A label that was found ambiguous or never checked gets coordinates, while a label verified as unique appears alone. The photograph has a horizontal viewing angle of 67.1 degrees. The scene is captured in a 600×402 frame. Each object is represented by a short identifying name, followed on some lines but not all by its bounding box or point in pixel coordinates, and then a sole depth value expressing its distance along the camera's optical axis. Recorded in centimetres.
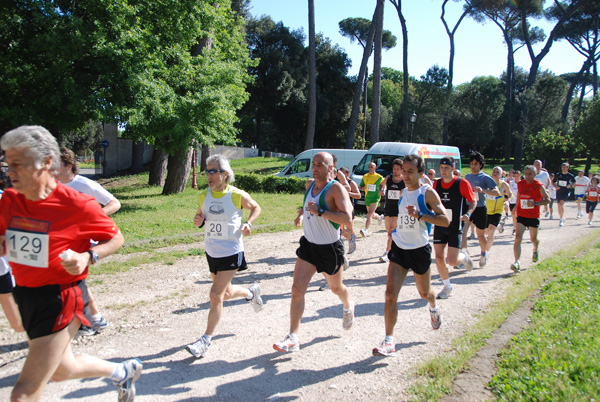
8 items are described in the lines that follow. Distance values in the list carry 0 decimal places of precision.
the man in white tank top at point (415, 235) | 460
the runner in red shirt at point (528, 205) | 809
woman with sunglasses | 439
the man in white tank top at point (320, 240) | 437
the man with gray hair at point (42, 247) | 258
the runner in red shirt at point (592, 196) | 1545
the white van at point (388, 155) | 1741
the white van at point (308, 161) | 2242
